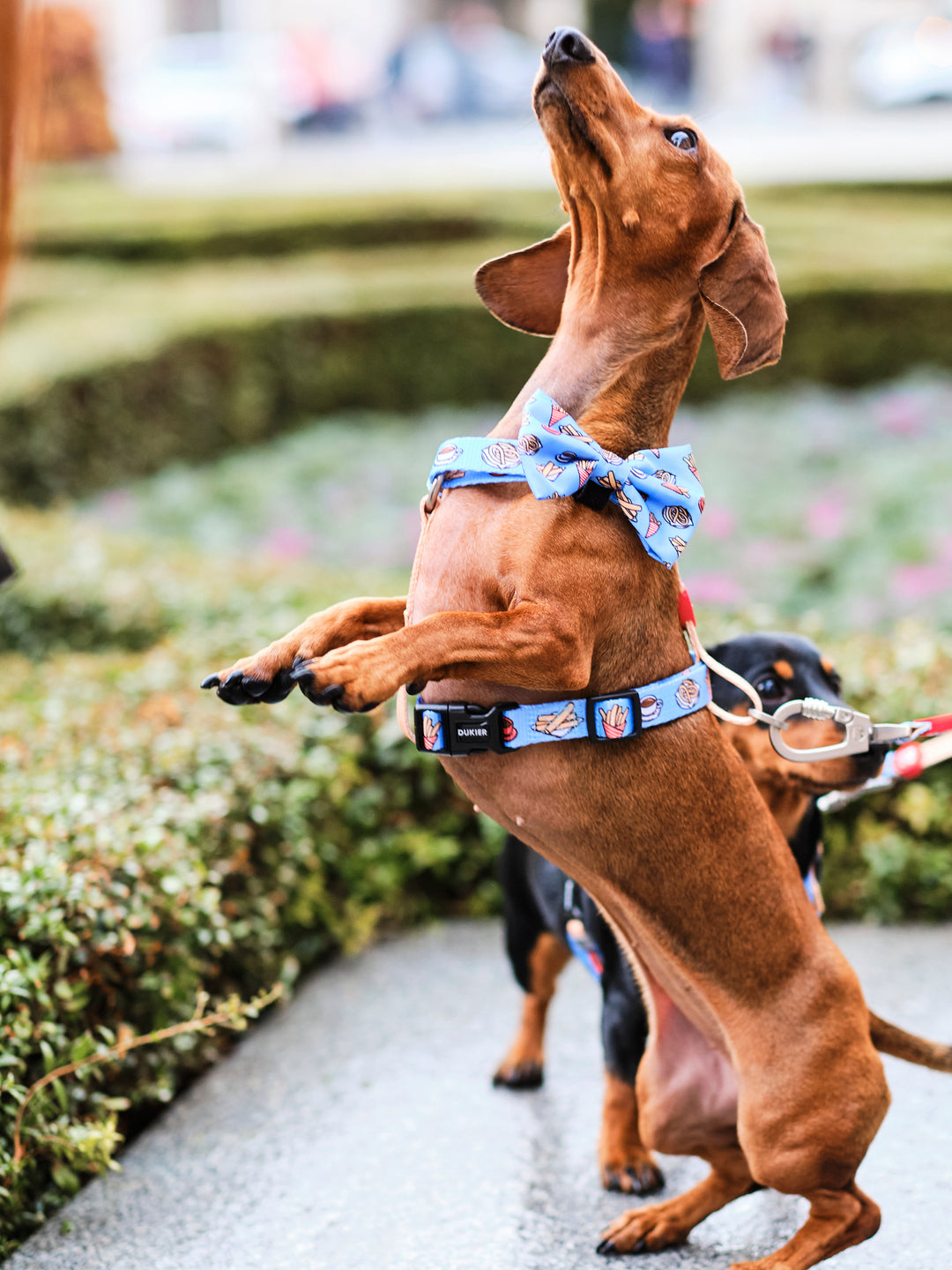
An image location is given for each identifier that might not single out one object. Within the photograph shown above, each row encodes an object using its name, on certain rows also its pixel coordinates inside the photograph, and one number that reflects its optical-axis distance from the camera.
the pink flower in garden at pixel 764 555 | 6.86
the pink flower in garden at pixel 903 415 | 8.27
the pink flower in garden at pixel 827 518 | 7.09
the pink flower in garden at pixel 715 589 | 6.31
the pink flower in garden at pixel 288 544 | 7.60
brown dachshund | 1.88
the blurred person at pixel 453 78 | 29.91
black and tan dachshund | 2.61
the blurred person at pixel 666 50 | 35.06
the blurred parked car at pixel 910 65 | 27.00
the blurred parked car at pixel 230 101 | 28.42
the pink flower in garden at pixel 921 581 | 6.41
